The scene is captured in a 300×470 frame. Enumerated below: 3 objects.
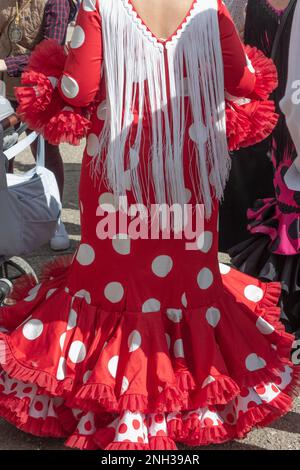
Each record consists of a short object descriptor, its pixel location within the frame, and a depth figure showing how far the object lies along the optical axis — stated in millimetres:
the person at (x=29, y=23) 4035
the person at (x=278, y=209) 3084
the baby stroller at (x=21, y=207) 3027
